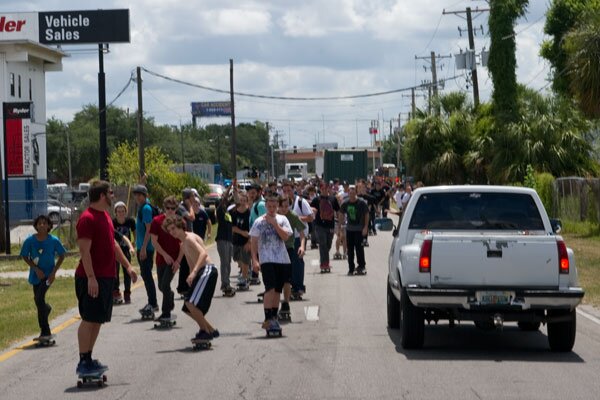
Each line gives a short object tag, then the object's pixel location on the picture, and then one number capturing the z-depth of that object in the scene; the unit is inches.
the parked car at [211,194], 2183.1
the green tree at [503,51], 1903.3
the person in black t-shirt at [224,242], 795.4
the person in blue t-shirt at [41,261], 561.0
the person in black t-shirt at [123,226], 735.1
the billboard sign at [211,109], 7433.6
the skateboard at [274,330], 568.7
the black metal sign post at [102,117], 1866.0
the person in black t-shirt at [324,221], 980.6
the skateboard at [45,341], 566.3
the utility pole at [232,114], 2716.5
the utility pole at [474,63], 2142.0
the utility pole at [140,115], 2009.1
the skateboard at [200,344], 530.9
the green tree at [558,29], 1740.9
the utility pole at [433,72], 3022.4
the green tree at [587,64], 1166.3
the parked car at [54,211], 2301.4
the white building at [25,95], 2721.5
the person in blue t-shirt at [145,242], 673.0
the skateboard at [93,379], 440.5
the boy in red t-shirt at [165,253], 624.1
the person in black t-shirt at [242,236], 804.0
